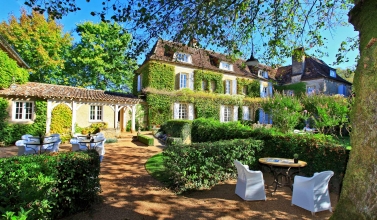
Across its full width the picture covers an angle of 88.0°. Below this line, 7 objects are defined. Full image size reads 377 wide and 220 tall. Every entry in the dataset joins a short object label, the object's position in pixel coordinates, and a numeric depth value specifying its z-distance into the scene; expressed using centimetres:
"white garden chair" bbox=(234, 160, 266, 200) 469
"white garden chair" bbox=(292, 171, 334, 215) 416
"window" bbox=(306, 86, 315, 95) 2478
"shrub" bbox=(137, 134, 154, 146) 1232
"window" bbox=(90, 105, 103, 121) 1633
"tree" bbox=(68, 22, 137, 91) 2262
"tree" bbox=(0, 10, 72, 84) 1877
